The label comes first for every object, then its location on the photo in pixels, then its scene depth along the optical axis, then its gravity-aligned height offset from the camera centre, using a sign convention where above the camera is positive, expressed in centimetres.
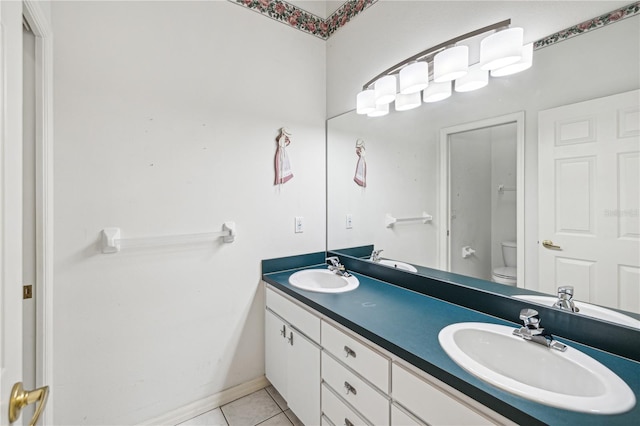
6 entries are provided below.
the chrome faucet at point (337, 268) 191 -38
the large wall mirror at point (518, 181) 99 +14
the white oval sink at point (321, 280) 179 -44
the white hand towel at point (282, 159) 203 +37
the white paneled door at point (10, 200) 57 +2
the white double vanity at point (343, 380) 90 -68
